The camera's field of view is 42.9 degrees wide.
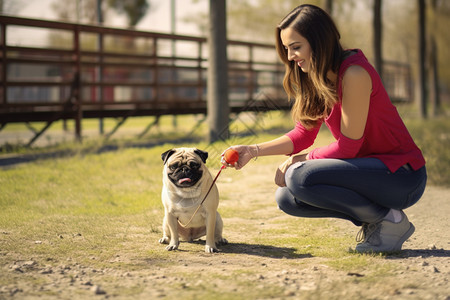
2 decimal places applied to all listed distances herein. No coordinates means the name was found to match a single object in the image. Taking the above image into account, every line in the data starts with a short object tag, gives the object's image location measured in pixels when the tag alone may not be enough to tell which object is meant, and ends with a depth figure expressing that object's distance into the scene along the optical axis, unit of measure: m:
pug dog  4.31
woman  3.82
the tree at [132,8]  36.72
